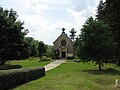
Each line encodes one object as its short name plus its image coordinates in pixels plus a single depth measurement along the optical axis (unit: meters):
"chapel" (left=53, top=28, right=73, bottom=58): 41.25
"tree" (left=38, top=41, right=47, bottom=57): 44.58
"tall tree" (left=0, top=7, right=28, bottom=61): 17.42
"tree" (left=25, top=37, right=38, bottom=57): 49.07
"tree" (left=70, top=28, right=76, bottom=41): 77.58
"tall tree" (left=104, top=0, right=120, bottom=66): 19.10
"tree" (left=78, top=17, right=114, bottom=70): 18.03
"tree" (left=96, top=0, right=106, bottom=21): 33.70
